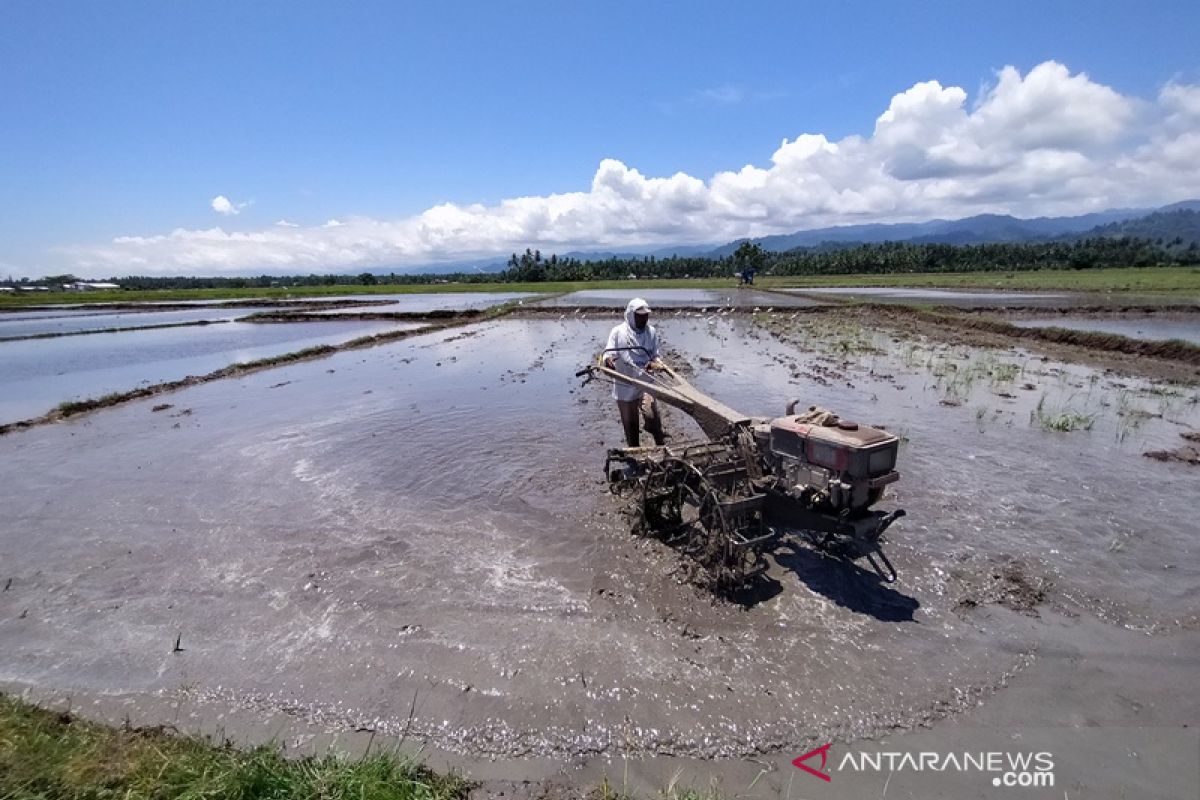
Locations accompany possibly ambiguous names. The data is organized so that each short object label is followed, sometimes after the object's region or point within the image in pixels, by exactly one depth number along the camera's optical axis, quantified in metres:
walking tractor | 4.27
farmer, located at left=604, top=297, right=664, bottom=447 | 6.63
